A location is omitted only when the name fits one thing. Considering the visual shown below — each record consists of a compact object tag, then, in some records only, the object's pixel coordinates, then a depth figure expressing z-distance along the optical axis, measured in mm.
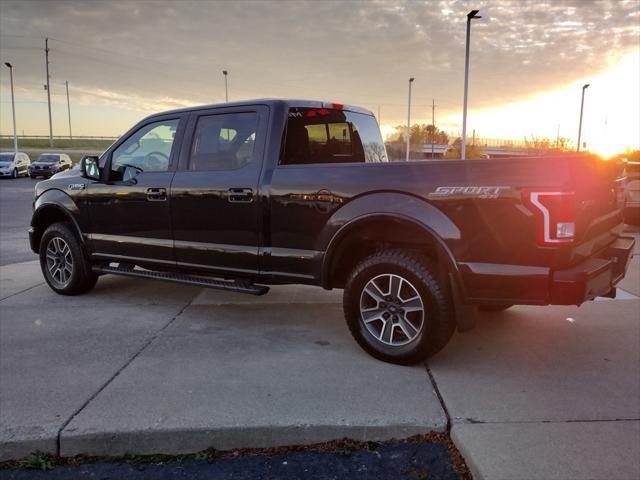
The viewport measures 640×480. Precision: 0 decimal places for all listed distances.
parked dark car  32969
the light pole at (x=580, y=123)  48469
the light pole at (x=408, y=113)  47203
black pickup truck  3445
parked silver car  32625
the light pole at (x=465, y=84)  30502
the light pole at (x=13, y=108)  52150
